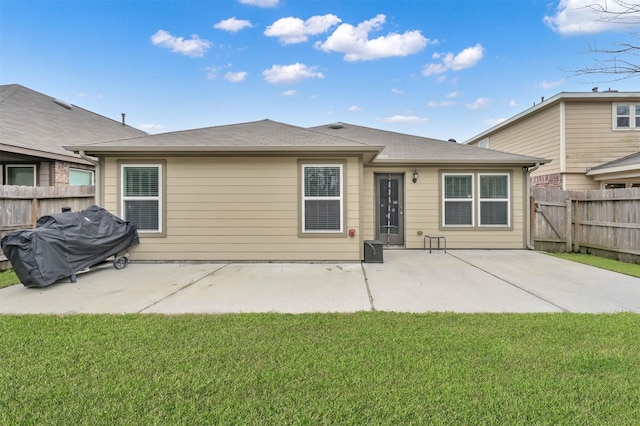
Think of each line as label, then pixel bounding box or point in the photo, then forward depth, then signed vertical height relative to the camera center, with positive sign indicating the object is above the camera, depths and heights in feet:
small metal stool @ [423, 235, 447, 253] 28.02 -2.47
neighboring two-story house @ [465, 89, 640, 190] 36.09 +8.51
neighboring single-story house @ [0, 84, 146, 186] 26.20 +6.62
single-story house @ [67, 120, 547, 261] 22.97 +0.98
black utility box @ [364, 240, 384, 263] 22.76 -2.91
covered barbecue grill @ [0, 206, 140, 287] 15.46 -1.70
